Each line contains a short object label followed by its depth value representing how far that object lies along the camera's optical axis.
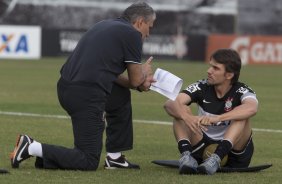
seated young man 17.19
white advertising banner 73.75
